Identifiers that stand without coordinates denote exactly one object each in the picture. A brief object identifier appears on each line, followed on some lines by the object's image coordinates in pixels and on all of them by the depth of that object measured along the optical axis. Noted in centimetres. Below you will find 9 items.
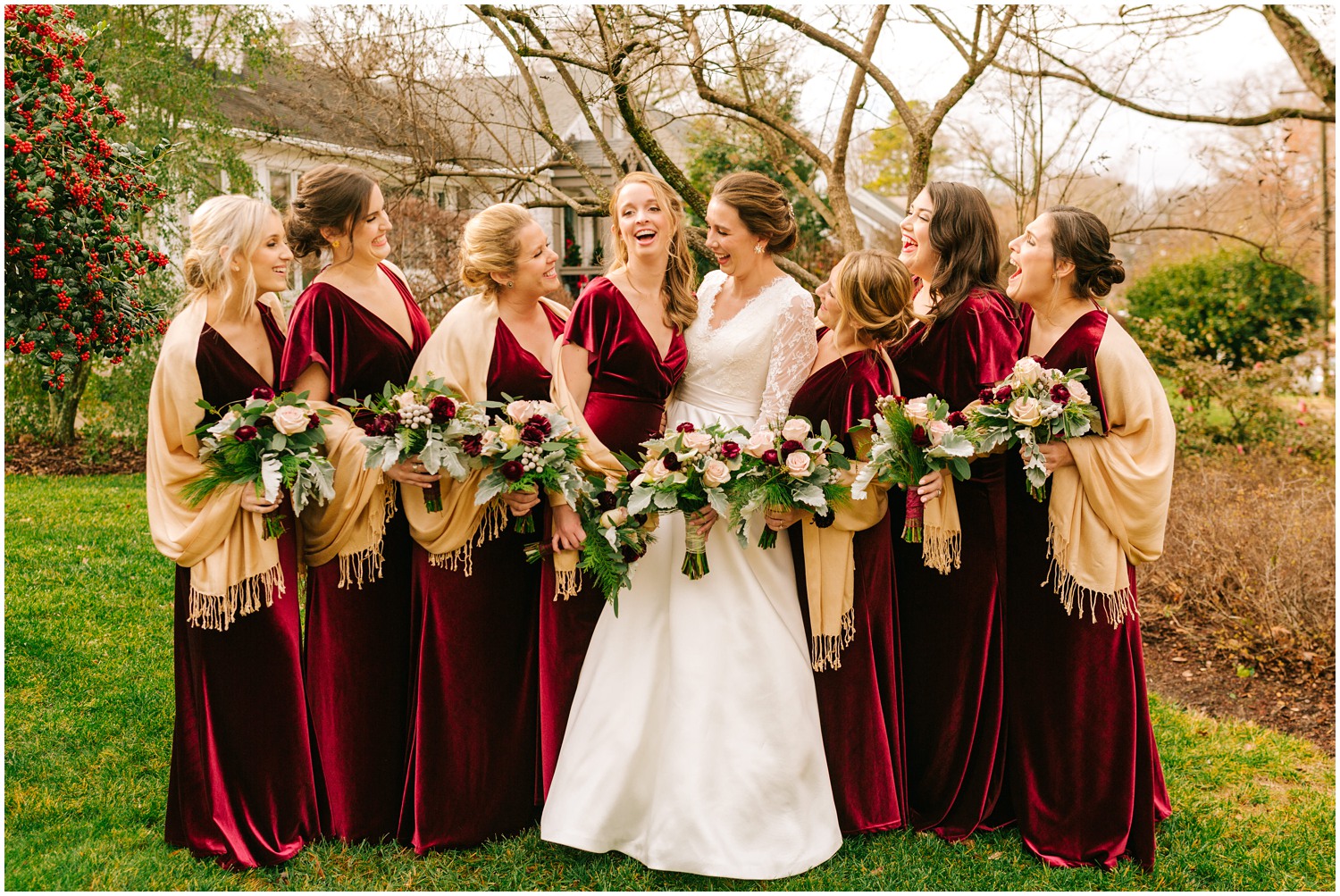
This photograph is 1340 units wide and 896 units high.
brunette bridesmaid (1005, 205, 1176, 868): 412
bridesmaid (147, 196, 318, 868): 405
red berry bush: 636
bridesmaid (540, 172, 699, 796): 428
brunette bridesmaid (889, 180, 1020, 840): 438
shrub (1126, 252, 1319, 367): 1741
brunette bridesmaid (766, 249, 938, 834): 418
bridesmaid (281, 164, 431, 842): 421
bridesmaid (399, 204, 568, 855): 427
